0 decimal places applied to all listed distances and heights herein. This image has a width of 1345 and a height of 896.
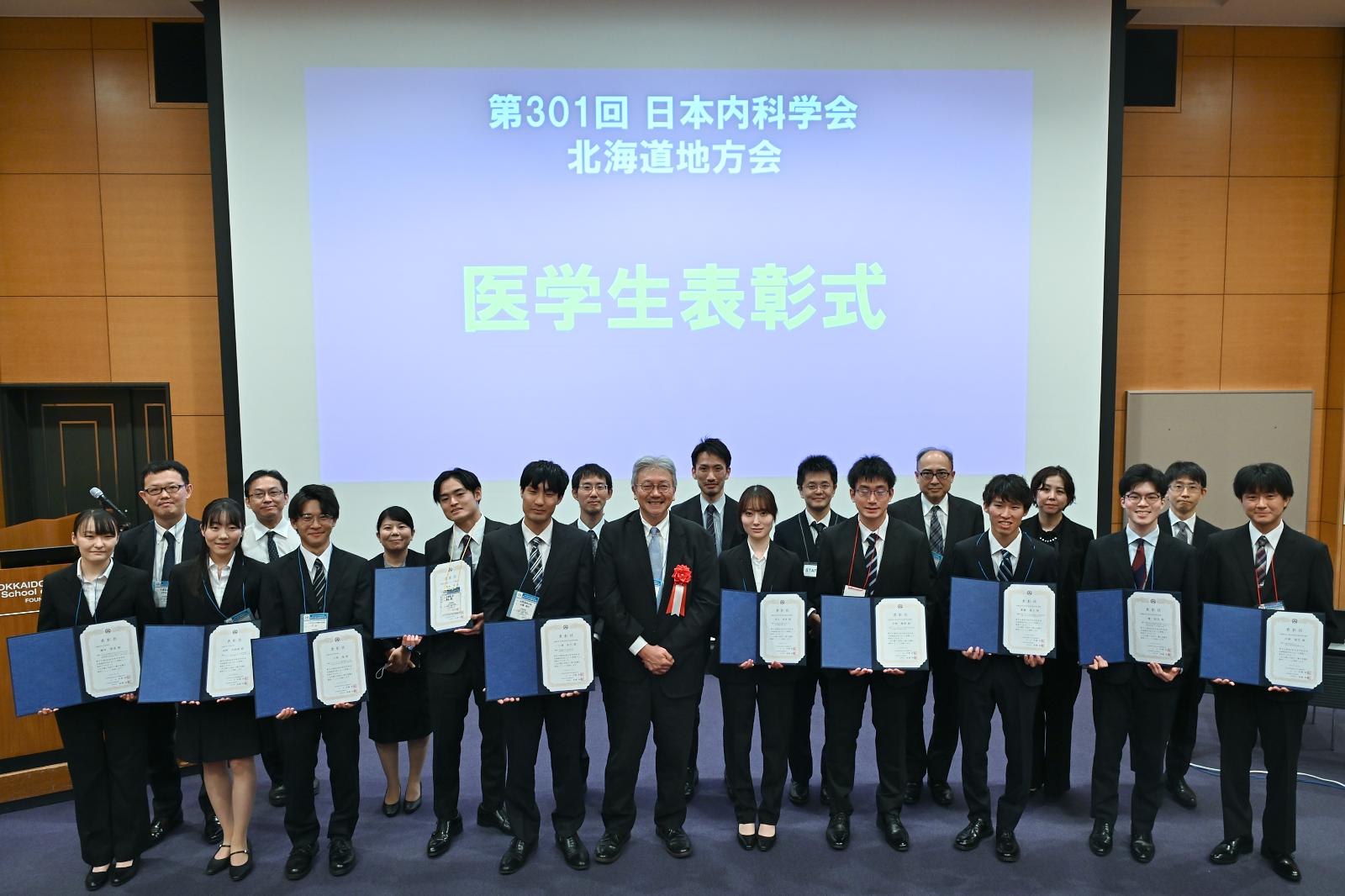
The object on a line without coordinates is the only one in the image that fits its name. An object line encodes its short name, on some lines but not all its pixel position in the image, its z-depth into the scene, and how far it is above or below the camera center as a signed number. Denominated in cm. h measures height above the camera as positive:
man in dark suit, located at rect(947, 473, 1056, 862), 308 -122
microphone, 366 -68
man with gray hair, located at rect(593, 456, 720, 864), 307 -98
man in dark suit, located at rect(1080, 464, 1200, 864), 303 -120
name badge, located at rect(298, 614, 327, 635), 296 -91
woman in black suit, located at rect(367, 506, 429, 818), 328 -140
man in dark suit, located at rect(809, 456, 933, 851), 314 -86
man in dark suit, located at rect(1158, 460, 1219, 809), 360 -79
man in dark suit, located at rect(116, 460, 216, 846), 338 -76
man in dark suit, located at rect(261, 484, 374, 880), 297 -93
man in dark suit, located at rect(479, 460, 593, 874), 304 -89
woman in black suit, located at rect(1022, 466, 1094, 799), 347 -130
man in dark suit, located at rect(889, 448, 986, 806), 357 -108
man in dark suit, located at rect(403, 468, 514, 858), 321 -126
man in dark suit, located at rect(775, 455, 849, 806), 348 -79
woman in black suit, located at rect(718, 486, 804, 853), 321 -134
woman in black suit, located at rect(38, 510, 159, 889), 297 -135
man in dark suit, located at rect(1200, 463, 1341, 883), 288 -86
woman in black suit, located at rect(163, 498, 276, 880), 292 -82
